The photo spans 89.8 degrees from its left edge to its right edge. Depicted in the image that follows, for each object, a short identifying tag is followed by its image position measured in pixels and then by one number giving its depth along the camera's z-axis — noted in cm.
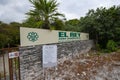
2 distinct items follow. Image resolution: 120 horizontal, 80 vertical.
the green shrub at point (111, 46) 456
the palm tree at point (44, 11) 415
